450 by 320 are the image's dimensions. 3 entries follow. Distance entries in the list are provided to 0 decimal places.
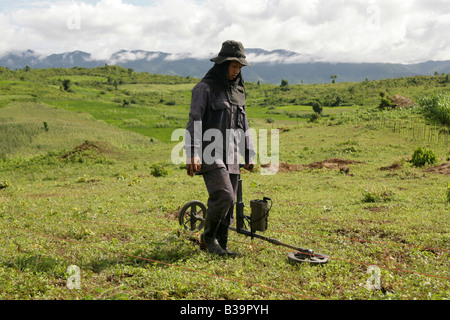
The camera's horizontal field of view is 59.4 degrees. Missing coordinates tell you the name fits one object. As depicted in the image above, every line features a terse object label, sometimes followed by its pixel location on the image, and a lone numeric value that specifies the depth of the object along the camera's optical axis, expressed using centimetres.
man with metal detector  566
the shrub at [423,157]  1675
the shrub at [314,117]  4351
